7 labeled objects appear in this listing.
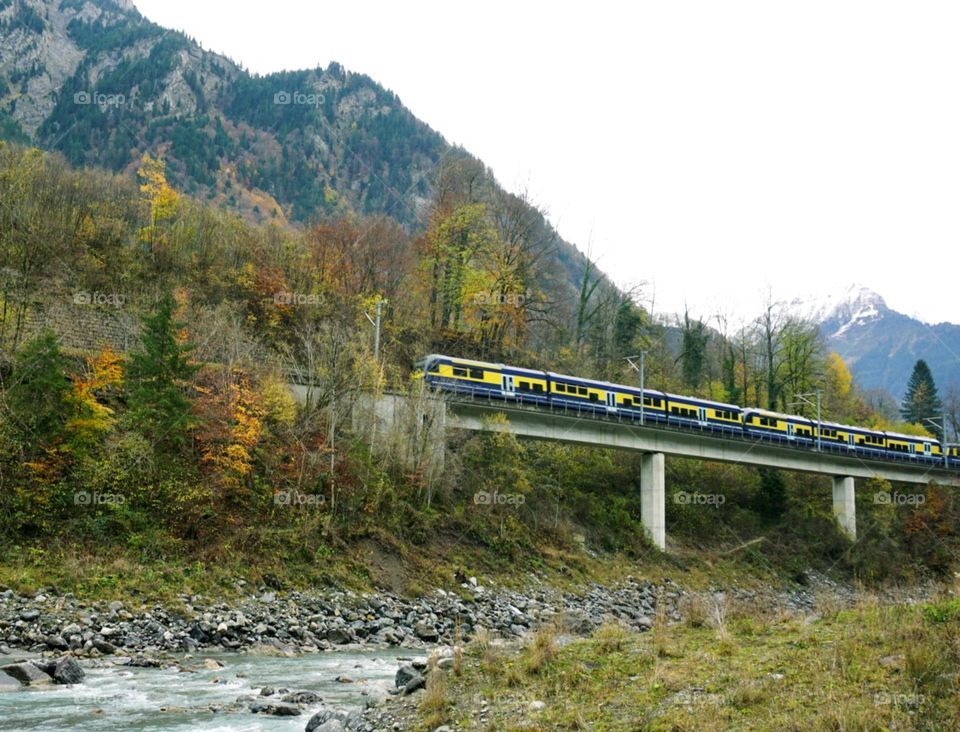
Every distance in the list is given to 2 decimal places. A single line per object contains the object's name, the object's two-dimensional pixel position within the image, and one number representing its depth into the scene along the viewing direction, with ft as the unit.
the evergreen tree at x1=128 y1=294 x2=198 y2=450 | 85.87
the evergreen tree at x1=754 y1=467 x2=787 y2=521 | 173.17
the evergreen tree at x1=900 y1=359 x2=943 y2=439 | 300.81
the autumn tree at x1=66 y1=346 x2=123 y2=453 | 82.48
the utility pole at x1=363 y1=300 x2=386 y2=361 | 105.86
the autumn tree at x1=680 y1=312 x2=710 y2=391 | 209.67
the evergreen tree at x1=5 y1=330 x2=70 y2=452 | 79.36
